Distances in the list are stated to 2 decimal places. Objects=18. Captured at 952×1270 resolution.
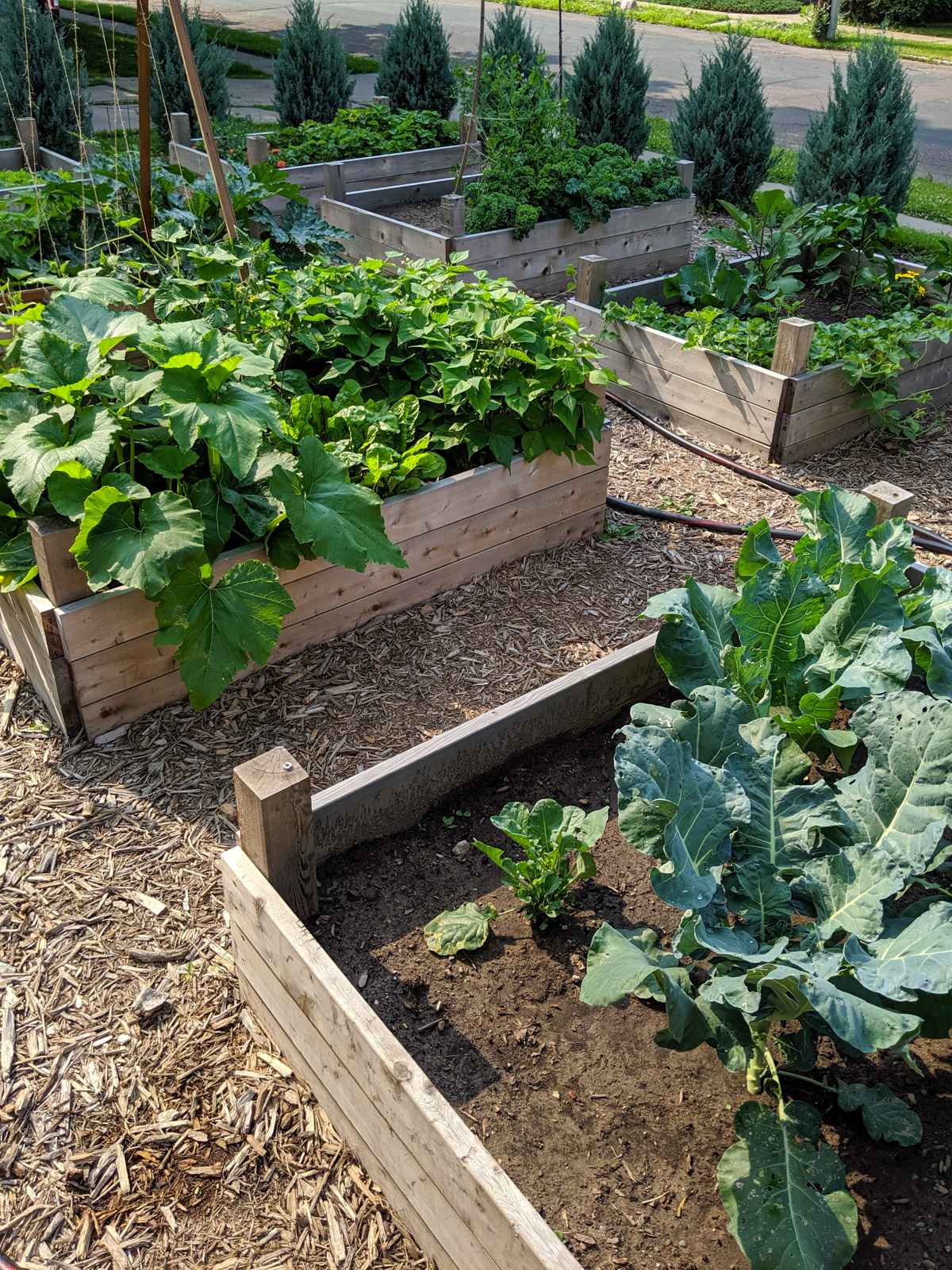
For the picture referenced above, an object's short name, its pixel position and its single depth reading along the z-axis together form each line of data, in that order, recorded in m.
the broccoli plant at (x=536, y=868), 2.16
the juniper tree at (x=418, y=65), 9.11
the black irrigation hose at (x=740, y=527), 4.04
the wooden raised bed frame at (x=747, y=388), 4.55
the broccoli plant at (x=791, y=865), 1.63
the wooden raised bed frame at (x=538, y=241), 5.90
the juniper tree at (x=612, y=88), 8.21
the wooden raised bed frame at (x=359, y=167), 7.19
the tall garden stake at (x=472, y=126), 5.64
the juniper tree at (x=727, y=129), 7.87
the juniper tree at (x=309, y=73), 8.78
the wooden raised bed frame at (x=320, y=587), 2.75
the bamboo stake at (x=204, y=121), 3.26
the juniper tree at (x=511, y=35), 9.04
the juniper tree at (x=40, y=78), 8.50
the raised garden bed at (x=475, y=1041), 1.67
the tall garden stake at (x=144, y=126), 3.35
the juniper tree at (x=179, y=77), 8.93
